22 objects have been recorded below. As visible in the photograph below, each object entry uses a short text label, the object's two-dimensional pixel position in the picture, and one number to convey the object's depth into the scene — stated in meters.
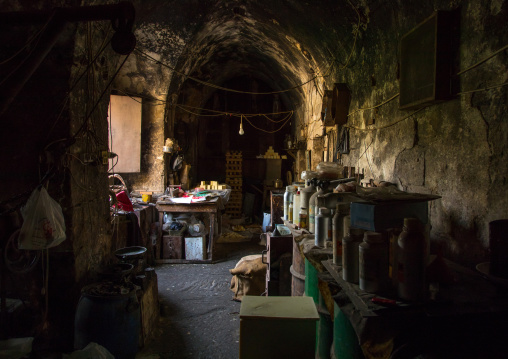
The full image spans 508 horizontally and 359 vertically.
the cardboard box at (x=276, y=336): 2.28
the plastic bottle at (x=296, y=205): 4.39
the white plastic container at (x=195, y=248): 6.96
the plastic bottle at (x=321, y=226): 3.04
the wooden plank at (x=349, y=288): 1.66
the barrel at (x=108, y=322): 3.18
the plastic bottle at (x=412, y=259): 1.67
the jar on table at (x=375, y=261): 1.81
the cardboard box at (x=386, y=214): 1.85
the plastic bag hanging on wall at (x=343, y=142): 5.52
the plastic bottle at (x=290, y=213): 4.72
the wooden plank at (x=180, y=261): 6.81
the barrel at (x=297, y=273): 3.64
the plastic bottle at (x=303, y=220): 4.11
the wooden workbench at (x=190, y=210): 6.87
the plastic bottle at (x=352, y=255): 2.04
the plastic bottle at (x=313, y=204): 3.60
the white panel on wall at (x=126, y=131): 7.34
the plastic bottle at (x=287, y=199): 4.92
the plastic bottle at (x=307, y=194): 3.91
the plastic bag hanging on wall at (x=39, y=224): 2.86
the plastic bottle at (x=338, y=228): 2.41
